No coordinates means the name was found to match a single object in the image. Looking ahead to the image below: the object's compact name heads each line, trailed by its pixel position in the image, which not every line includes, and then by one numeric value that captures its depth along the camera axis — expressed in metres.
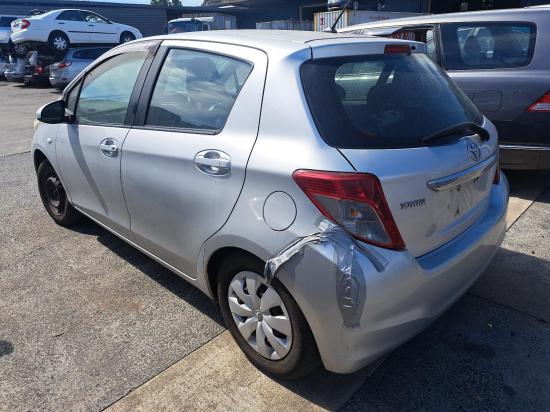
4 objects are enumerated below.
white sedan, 17.94
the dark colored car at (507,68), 4.62
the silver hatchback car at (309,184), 2.05
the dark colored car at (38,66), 18.67
